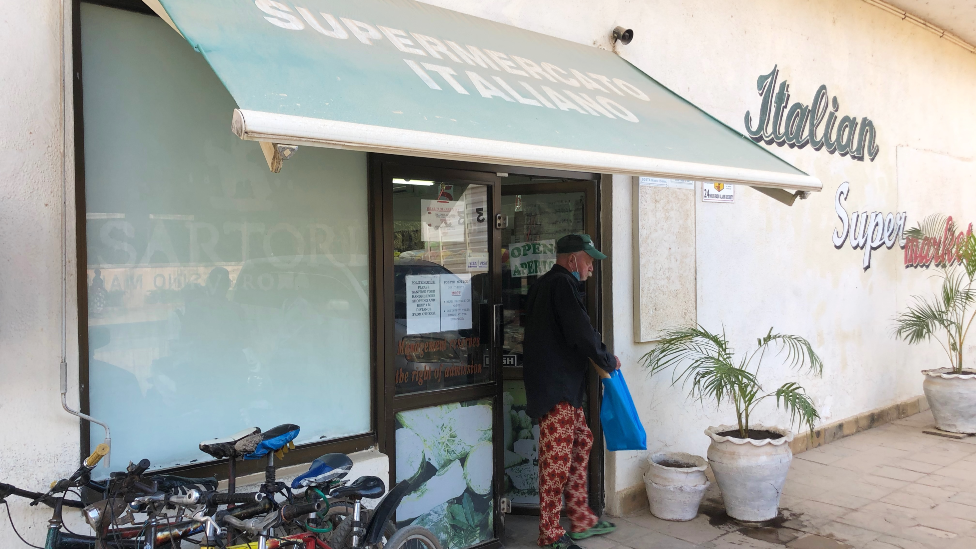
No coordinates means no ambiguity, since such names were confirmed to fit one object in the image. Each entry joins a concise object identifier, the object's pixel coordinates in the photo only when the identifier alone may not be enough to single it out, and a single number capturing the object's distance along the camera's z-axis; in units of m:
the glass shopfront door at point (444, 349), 3.76
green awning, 2.28
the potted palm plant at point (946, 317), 6.82
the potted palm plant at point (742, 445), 4.51
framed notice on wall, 4.84
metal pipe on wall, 2.63
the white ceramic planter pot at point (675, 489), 4.60
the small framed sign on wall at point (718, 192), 5.35
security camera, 4.61
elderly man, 4.10
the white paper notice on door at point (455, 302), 4.04
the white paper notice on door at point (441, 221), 3.94
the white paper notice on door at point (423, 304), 3.85
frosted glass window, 2.80
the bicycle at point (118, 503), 2.23
